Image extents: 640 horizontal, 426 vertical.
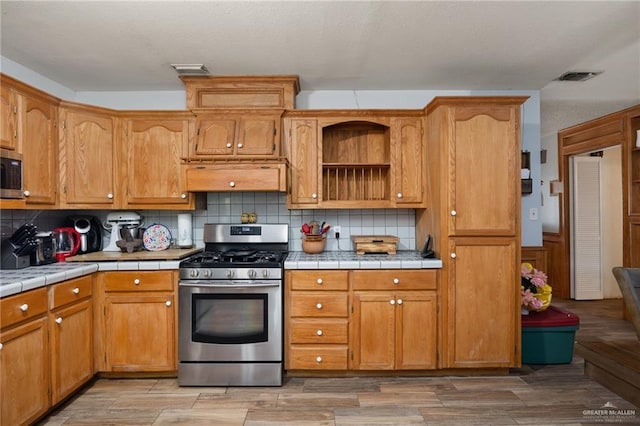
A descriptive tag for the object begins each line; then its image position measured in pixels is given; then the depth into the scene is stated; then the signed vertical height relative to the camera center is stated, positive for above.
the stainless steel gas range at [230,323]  2.72 -0.79
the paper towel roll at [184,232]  3.30 -0.15
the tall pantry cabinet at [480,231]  2.77 -0.14
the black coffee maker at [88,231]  3.09 -0.13
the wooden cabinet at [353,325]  2.80 -0.83
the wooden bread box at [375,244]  3.17 -0.26
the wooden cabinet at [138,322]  2.74 -0.78
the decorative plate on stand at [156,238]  3.24 -0.20
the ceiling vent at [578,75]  3.16 +1.16
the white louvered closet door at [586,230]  5.27 -0.26
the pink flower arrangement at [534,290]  3.04 -0.64
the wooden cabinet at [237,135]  3.02 +0.64
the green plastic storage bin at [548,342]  3.01 -1.04
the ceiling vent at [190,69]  2.90 +1.14
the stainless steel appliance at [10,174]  2.22 +0.25
